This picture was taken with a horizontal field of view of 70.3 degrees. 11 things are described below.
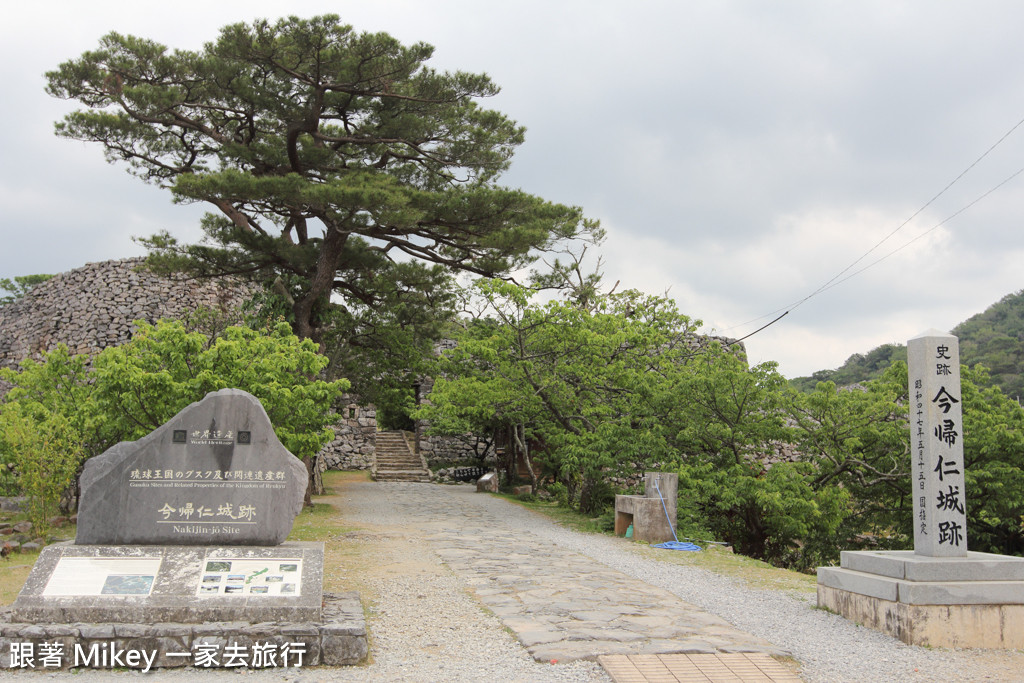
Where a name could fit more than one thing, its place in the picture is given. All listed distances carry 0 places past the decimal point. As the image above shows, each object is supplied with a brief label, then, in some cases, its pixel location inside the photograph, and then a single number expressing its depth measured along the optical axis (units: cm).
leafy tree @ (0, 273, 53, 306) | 3009
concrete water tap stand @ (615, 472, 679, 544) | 1009
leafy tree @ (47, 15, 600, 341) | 1176
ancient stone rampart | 2120
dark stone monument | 514
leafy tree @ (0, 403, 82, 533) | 845
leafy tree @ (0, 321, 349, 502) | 905
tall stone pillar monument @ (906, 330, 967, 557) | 571
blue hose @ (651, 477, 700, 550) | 962
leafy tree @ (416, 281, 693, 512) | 1180
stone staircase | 2166
